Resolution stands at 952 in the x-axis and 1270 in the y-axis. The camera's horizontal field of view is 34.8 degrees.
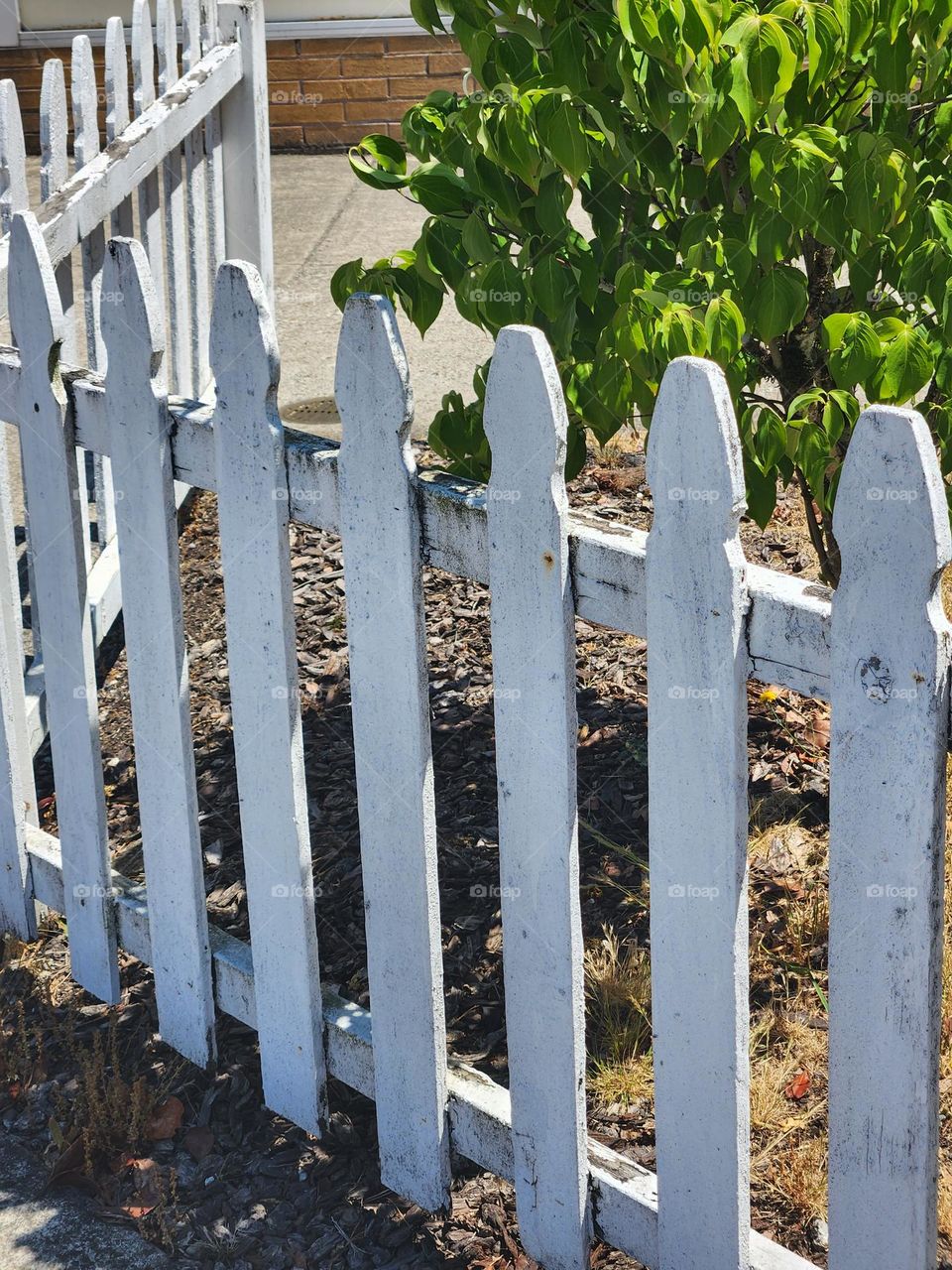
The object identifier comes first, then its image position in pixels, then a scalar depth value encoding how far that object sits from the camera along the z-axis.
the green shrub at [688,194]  2.10
